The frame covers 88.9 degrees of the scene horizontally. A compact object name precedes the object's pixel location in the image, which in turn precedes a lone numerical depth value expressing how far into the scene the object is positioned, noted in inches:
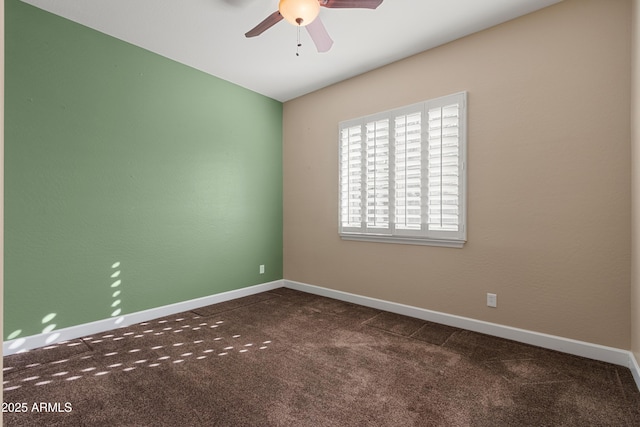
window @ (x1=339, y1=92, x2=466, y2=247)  124.6
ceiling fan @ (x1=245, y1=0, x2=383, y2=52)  83.9
